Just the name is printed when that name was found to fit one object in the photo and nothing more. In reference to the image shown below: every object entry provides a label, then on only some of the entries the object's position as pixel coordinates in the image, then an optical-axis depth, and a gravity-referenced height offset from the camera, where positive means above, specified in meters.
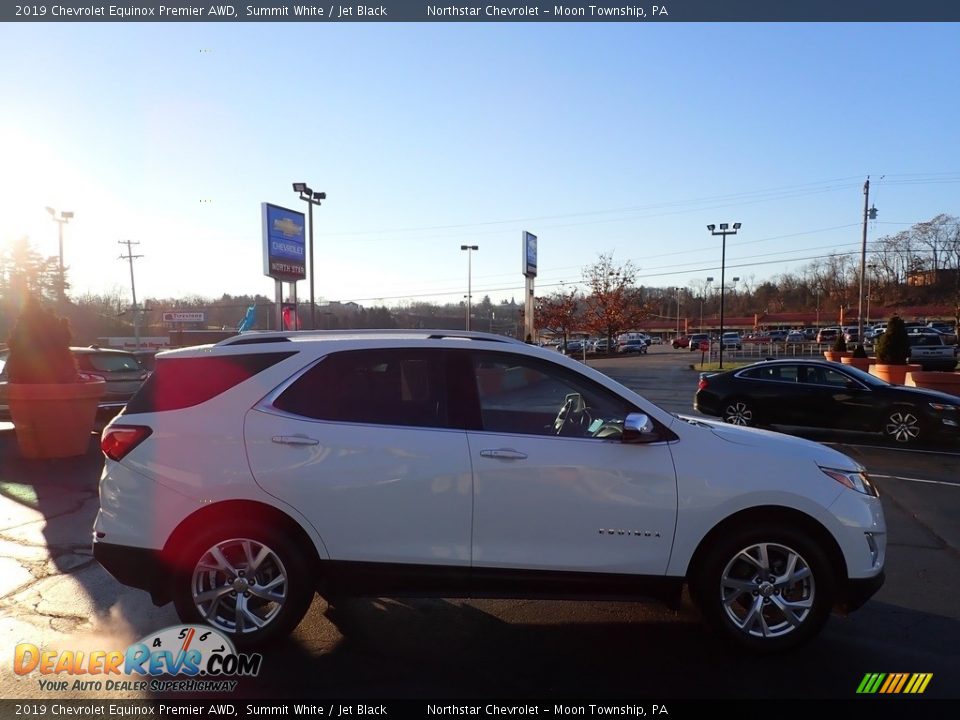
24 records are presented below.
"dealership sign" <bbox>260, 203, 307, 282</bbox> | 26.05 +2.64
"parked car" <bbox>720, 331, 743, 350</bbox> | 65.24 -2.95
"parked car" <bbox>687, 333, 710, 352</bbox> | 68.00 -3.03
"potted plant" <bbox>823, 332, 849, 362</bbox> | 32.91 -1.99
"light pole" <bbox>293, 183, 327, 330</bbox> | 27.45 +4.78
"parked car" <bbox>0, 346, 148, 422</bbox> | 13.48 -1.21
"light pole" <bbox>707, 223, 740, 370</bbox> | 45.91 +5.45
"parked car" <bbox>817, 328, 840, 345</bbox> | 68.94 -2.42
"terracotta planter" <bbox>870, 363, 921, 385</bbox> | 21.16 -1.88
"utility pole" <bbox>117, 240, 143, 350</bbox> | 58.47 +2.53
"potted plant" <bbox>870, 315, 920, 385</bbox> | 22.91 -1.16
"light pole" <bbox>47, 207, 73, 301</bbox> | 36.53 +5.04
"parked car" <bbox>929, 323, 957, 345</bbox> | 65.50 -1.70
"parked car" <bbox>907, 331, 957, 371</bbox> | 34.56 -2.06
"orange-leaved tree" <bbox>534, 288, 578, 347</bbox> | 60.94 -0.22
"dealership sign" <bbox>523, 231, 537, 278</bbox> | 37.31 +3.14
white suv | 3.91 -1.18
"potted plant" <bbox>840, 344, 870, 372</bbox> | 27.22 -1.96
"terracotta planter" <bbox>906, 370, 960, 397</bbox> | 17.95 -1.80
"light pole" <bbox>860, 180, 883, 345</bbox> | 42.09 +6.07
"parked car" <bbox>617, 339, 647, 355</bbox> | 61.18 -3.16
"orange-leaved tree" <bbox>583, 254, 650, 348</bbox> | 59.71 +0.41
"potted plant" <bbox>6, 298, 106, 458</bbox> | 9.62 -1.13
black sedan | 11.61 -1.59
